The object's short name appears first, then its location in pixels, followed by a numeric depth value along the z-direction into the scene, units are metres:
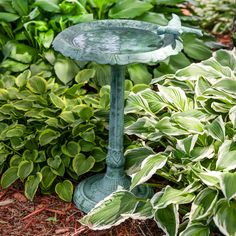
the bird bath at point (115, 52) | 2.61
